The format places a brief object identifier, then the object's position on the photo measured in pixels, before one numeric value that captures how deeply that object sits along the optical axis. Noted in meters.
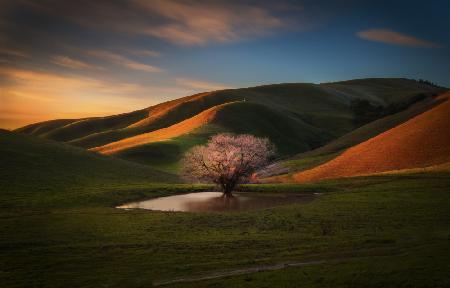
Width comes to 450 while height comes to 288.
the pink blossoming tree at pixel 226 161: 57.53
